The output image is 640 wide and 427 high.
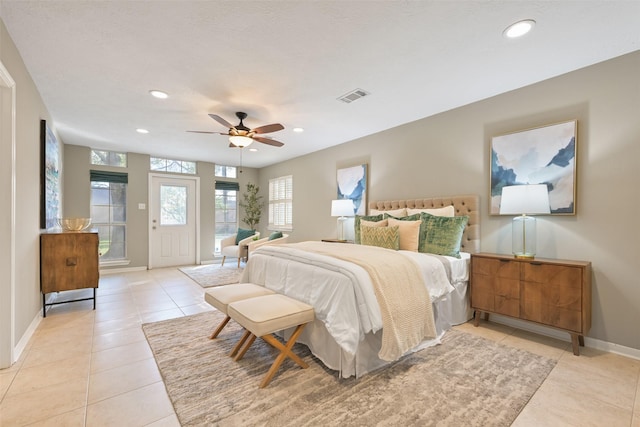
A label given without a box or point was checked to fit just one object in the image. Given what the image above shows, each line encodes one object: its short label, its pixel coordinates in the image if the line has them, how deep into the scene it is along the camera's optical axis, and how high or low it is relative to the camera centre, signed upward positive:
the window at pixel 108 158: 5.66 +1.08
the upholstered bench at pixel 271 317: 1.88 -0.75
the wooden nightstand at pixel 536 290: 2.31 -0.71
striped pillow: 3.12 -0.29
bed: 1.94 -0.64
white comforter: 1.91 -0.60
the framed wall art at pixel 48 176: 3.09 +0.40
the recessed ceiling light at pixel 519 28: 1.95 +1.33
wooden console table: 3.15 -0.61
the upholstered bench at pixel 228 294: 2.37 -0.74
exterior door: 6.24 -0.23
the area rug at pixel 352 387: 1.61 -1.19
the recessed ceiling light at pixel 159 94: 3.00 +1.28
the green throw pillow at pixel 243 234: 6.40 -0.53
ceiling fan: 3.30 +0.96
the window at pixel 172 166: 6.31 +1.05
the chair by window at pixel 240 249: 5.97 -0.84
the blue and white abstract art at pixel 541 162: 2.61 +0.51
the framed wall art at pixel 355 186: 4.67 +0.45
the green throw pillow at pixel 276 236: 5.81 -0.52
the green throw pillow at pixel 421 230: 3.16 -0.21
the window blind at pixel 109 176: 5.58 +0.69
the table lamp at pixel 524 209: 2.52 +0.03
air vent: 3.00 +1.30
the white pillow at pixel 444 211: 3.33 +0.01
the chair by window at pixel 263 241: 5.27 -0.59
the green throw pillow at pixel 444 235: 2.96 -0.25
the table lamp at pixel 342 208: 4.52 +0.06
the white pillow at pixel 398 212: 3.75 +0.00
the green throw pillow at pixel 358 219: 3.75 -0.11
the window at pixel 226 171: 7.21 +1.04
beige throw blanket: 1.95 -0.67
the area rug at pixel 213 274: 4.76 -1.23
